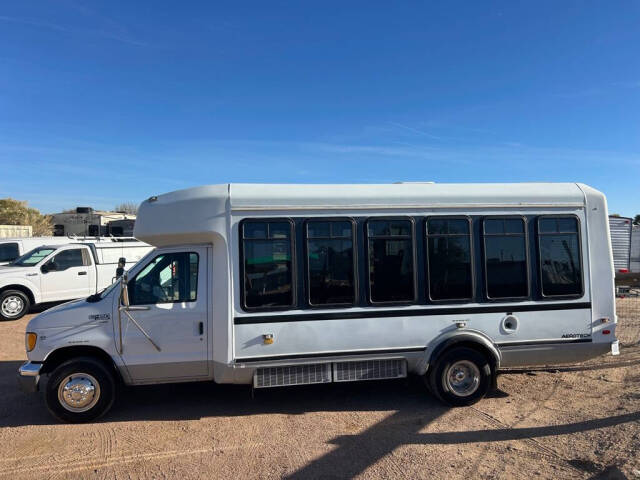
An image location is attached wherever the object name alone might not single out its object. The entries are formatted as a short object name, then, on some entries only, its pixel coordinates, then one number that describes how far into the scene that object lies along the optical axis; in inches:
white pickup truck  455.5
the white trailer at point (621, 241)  536.4
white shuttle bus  204.8
